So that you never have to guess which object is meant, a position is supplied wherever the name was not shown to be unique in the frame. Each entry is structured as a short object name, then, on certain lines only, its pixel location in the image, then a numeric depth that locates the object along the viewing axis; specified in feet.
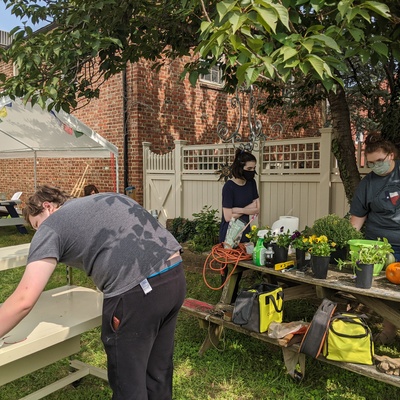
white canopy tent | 23.40
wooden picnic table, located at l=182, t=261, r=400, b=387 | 8.62
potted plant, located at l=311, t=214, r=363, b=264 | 10.26
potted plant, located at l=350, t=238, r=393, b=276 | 8.96
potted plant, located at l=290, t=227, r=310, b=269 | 10.29
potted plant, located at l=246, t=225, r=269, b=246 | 11.75
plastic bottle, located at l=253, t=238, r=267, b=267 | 11.02
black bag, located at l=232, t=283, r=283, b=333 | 10.17
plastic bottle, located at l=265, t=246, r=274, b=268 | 10.80
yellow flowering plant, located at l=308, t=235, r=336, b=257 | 9.53
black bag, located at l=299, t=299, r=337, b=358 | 9.05
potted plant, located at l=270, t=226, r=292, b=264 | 10.69
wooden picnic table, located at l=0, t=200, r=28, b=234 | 32.14
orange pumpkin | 8.97
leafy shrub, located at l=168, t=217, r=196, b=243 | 25.20
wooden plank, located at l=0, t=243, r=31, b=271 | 10.14
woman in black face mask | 14.32
